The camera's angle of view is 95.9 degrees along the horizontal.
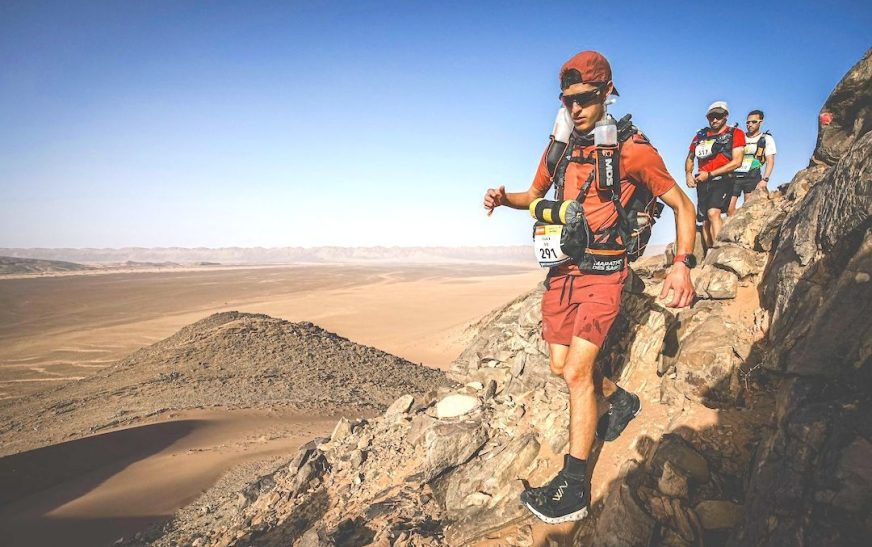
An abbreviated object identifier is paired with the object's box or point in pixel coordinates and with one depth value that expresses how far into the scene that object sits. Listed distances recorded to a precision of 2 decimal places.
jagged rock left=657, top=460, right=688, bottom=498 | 2.56
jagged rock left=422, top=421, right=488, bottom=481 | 3.88
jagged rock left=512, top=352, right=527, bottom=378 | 4.65
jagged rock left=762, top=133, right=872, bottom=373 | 2.11
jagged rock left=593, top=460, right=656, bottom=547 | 2.46
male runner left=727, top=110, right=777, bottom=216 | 7.01
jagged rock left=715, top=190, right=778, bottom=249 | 5.18
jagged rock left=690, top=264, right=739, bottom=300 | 4.40
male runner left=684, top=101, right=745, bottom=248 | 6.19
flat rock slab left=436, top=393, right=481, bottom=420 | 4.46
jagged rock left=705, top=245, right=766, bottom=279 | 4.51
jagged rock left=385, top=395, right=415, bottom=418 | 5.05
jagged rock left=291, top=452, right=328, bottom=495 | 4.53
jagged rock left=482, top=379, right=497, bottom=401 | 4.57
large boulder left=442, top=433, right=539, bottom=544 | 3.14
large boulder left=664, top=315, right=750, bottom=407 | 3.23
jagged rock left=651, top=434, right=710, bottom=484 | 2.61
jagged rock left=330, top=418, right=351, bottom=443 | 5.28
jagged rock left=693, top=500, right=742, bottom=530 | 2.31
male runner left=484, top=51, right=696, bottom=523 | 2.77
